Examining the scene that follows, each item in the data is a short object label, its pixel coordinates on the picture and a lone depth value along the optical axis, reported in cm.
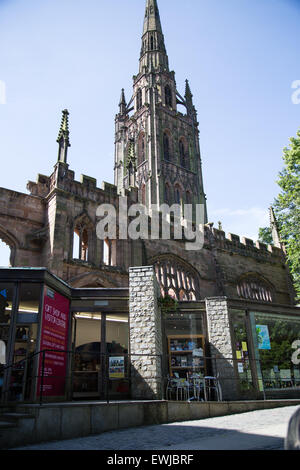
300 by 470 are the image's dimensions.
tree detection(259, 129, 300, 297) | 2000
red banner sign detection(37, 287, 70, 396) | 878
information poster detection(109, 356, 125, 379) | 991
